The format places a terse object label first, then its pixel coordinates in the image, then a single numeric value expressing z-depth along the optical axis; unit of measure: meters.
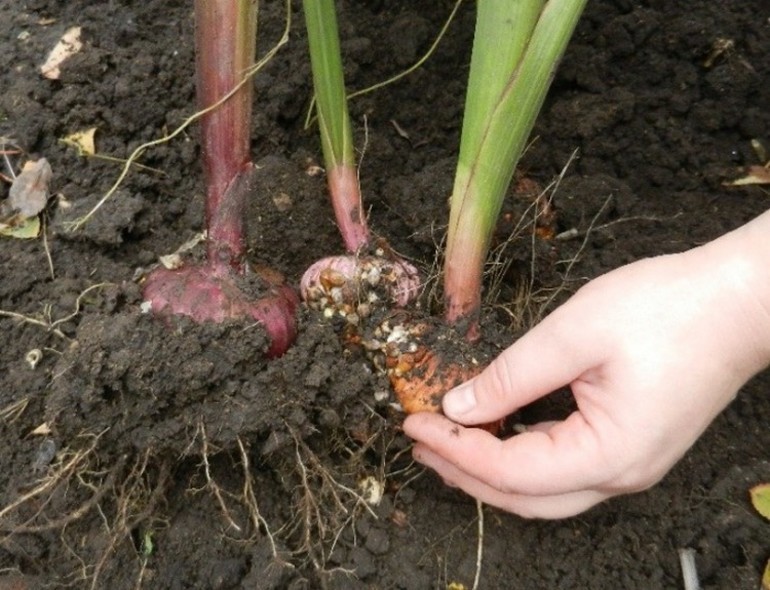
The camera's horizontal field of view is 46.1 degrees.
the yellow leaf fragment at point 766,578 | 0.32
